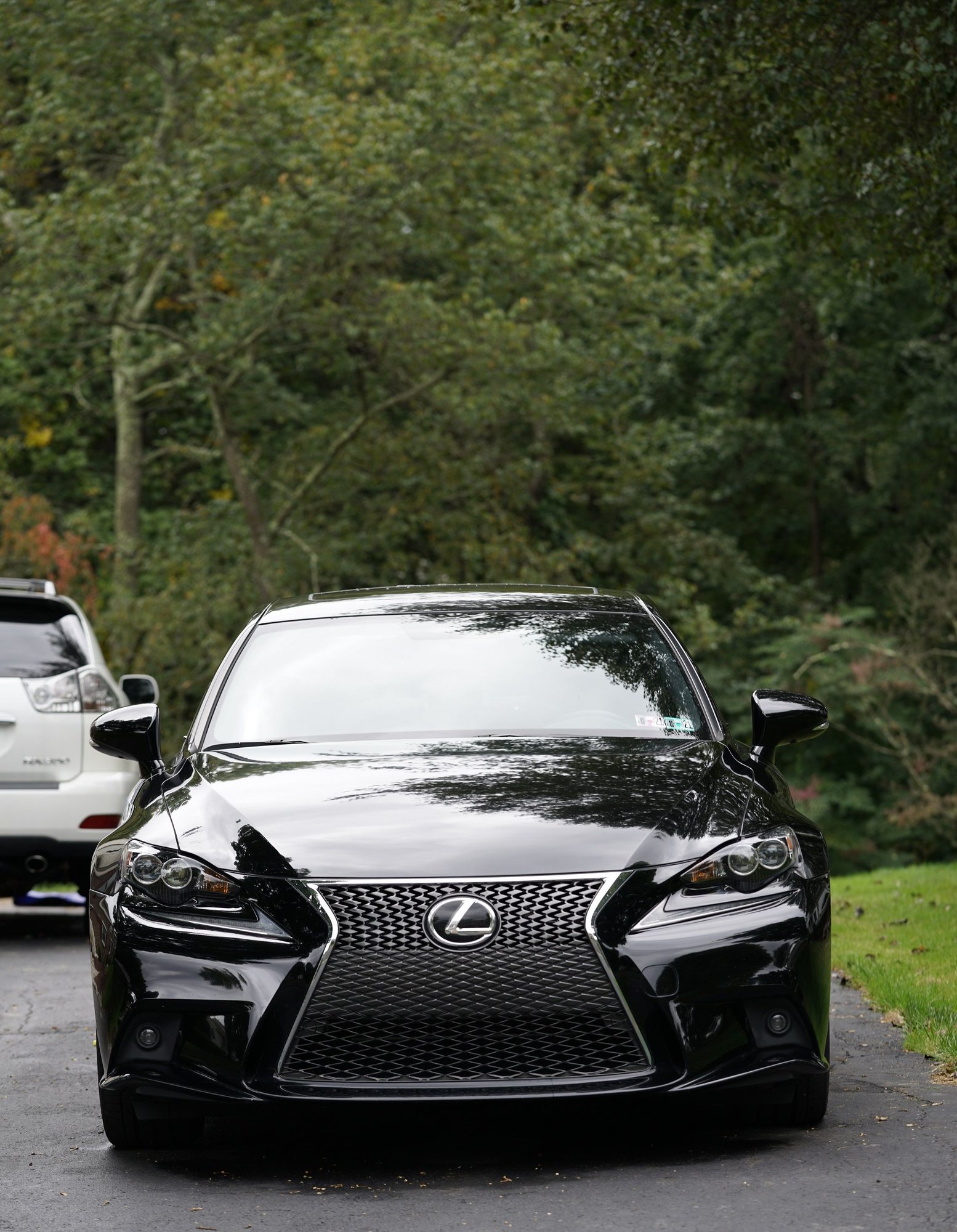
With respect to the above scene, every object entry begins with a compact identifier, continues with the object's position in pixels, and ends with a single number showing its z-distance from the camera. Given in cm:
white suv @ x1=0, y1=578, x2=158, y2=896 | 1962
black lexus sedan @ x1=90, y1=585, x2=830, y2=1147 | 888
